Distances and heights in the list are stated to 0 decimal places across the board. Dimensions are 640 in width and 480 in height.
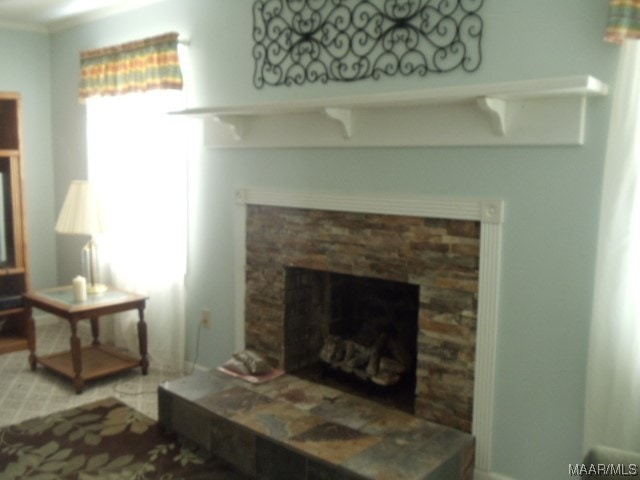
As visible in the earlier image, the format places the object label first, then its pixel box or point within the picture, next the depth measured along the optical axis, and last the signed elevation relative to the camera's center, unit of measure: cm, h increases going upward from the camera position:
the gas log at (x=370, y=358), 294 -97
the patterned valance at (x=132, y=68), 342 +52
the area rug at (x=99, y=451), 263 -134
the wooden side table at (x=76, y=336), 339 -103
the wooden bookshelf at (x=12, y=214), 401 -40
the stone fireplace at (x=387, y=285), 240 -57
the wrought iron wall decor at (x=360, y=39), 236 +51
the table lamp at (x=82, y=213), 365 -34
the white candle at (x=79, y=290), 352 -77
